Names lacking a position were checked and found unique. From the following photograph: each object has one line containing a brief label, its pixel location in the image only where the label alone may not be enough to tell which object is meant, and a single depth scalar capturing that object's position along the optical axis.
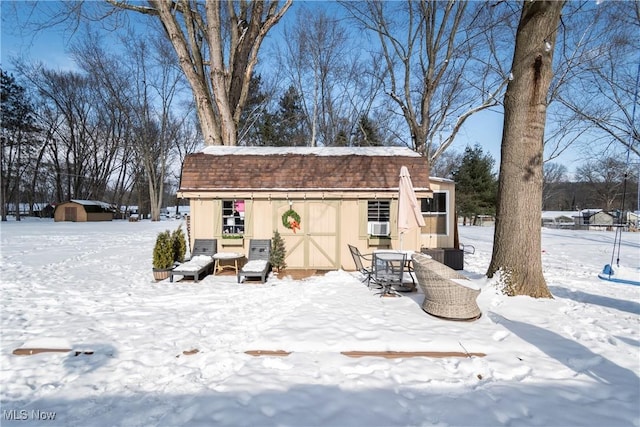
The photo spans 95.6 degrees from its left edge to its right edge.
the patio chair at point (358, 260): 6.80
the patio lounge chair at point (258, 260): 6.88
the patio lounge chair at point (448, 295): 4.51
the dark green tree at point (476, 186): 29.17
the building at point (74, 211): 31.12
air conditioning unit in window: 8.42
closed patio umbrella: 6.71
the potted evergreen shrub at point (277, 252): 8.22
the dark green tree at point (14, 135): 29.05
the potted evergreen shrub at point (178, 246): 8.22
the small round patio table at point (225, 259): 7.69
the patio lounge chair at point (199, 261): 6.93
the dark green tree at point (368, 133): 22.67
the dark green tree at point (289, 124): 25.92
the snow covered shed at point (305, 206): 8.24
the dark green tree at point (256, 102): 23.95
